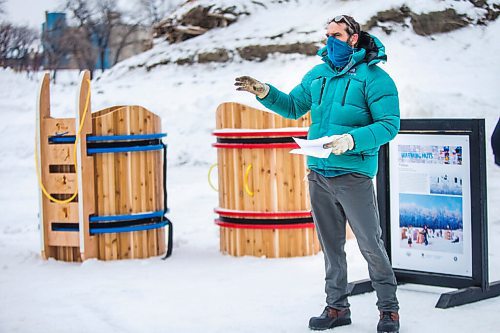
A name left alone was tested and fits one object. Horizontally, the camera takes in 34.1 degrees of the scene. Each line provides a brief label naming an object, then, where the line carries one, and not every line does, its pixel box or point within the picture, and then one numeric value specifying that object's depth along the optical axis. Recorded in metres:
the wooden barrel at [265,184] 7.73
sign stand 6.03
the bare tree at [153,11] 25.00
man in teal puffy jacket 4.97
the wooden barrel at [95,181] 7.75
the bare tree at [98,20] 20.28
